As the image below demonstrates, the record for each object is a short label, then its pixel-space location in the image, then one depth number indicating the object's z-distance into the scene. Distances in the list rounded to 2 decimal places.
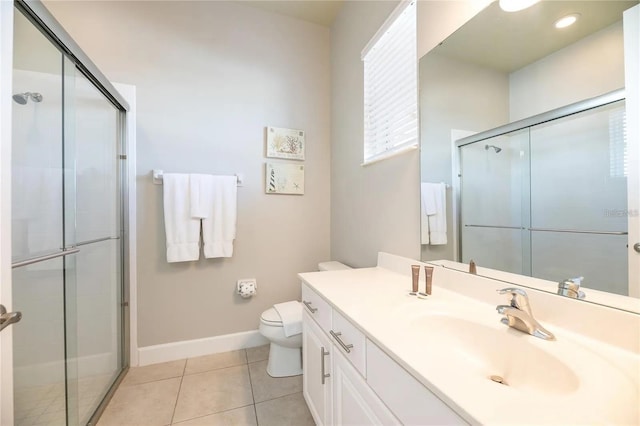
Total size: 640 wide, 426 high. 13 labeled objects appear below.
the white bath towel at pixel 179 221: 1.81
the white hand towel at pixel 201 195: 1.85
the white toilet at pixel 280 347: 1.63
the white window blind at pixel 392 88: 1.35
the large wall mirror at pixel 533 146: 0.69
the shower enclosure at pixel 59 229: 0.94
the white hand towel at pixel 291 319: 1.61
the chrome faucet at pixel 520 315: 0.69
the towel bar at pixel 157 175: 1.82
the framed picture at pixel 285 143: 2.13
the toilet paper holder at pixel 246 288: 2.04
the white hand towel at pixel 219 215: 1.90
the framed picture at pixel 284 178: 2.14
